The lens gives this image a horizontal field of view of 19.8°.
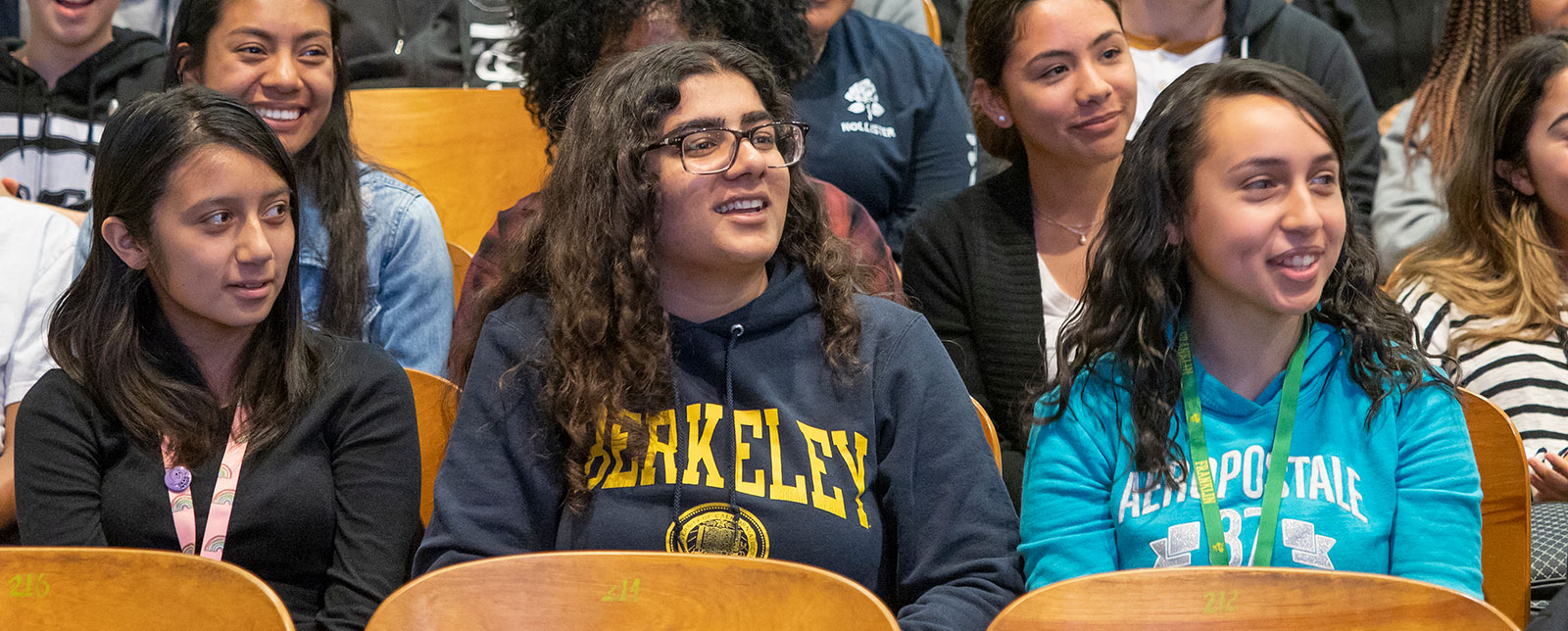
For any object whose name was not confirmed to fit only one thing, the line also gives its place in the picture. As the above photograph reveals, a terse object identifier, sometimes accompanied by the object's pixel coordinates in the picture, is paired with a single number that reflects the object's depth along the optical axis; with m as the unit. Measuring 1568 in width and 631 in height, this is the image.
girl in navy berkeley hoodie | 4.35
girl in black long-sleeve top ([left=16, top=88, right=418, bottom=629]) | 4.42
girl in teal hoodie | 4.31
